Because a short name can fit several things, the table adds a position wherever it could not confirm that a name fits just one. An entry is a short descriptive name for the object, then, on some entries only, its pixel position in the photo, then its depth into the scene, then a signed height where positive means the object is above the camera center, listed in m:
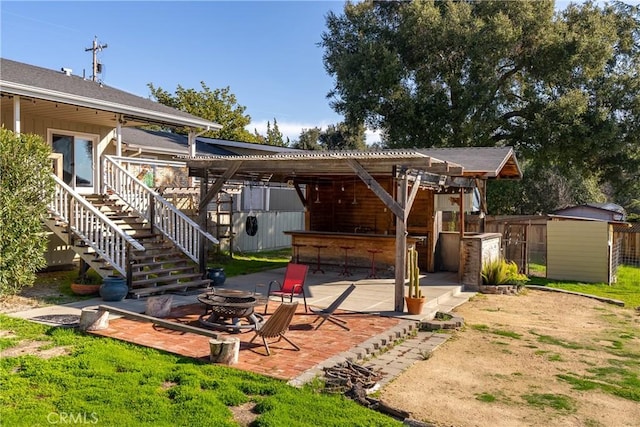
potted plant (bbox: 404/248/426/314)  8.45 -1.41
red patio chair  8.34 -1.14
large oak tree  21.03 +6.43
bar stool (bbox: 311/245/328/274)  13.67 -1.46
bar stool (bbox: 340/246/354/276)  13.19 -1.34
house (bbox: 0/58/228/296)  9.66 +0.71
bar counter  13.13 -0.87
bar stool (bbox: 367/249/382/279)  12.74 -1.27
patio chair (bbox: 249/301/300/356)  6.01 -1.34
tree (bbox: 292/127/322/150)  44.06 +7.07
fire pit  6.89 -1.38
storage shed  13.56 -0.95
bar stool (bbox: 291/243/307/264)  14.43 -1.05
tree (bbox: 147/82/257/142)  34.09 +7.82
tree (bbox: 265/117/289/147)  43.59 +7.41
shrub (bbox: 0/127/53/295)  7.84 +0.13
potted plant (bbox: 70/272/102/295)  9.10 -1.38
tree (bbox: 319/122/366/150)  44.33 +7.13
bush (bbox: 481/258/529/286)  11.99 -1.43
